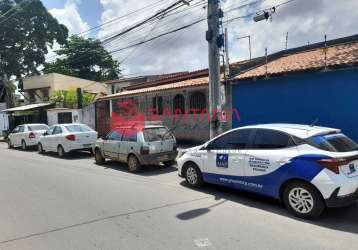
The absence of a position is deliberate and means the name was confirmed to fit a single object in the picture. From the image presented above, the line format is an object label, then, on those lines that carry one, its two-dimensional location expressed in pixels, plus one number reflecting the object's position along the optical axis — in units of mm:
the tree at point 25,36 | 39781
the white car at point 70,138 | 15367
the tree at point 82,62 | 46375
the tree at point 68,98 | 30156
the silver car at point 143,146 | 10883
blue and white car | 5812
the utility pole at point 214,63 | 10898
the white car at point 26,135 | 19719
